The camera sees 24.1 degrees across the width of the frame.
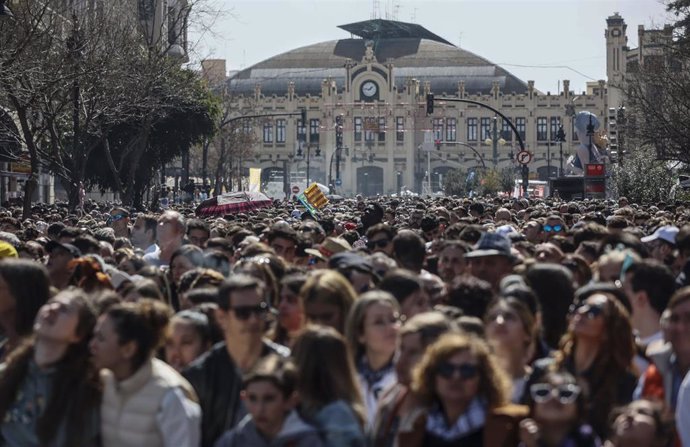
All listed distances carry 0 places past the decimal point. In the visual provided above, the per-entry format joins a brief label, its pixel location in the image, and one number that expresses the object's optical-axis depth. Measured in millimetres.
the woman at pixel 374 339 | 7500
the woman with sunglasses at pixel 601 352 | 7184
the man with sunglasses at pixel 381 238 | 14453
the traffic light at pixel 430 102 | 52225
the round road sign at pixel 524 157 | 49031
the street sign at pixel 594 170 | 47688
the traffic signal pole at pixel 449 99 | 52175
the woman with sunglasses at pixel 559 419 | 5977
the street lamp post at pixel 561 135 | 66362
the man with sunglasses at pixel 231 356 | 7312
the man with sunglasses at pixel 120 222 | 20359
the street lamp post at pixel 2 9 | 18848
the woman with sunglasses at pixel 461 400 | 6332
